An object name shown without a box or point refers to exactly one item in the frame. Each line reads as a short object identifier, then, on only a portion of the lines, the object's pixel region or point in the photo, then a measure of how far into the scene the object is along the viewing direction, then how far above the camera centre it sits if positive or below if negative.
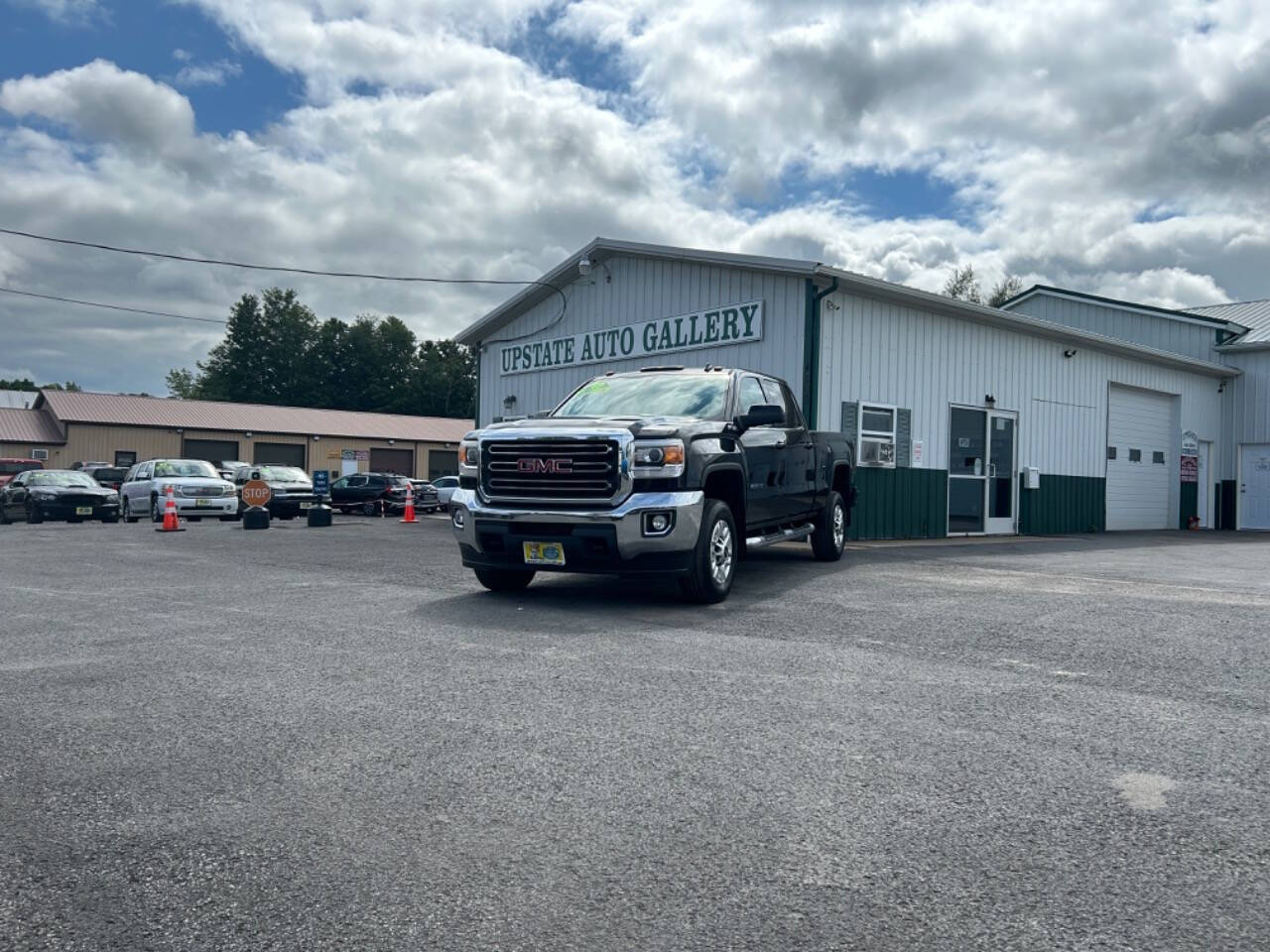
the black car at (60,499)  22.45 -0.59
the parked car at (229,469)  33.29 +0.21
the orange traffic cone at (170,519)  18.23 -0.81
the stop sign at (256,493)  19.50 -0.34
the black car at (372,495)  31.23 -0.53
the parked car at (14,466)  39.44 +0.20
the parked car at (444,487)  33.34 -0.30
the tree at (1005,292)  64.94 +12.60
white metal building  16.48 +2.15
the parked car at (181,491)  22.84 -0.38
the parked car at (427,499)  32.94 -0.67
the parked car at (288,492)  25.89 -0.41
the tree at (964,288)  65.19 +12.76
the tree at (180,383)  115.88 +10.47
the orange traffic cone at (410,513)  23.51 -0.81
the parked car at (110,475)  36.50 -0.09
